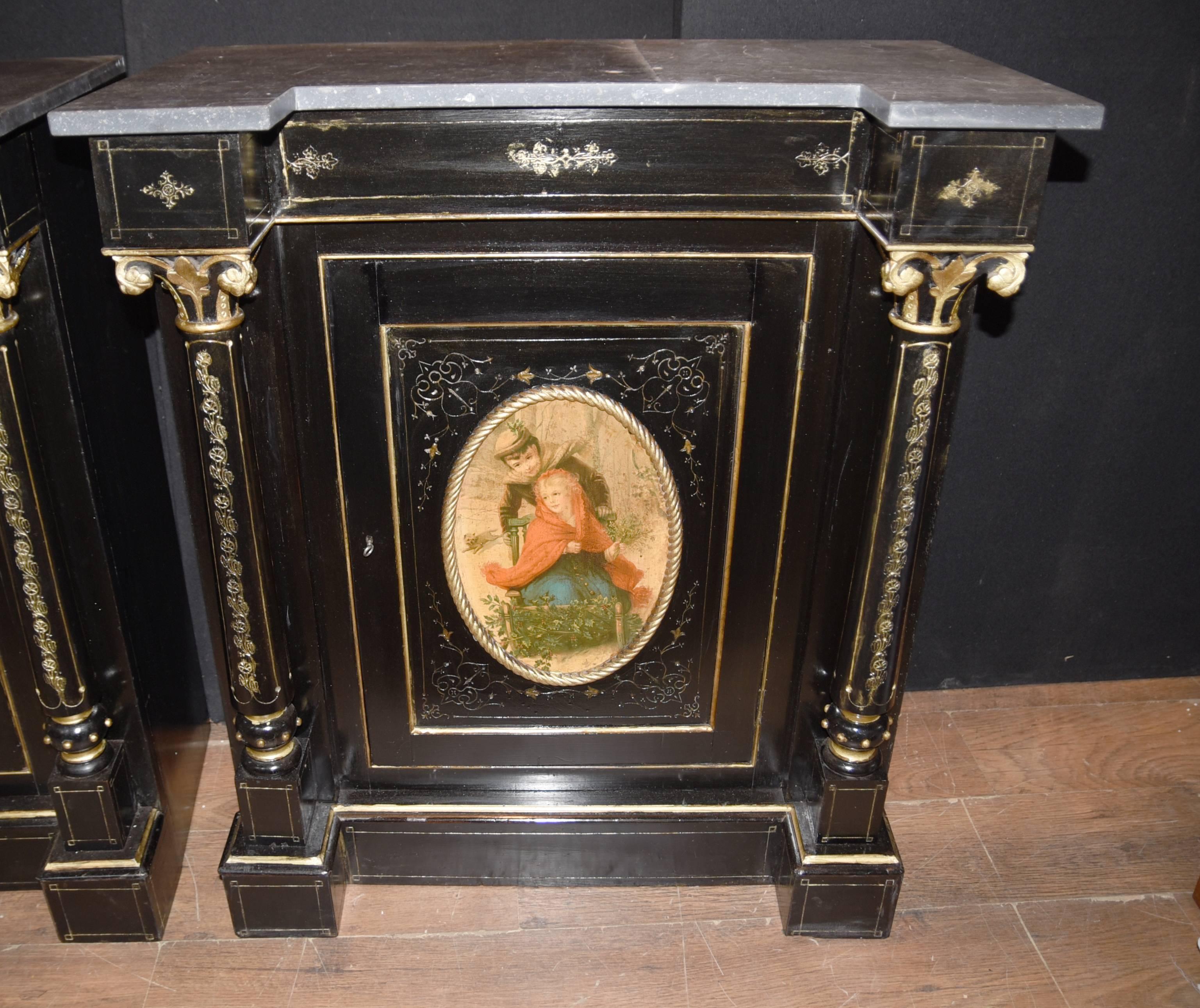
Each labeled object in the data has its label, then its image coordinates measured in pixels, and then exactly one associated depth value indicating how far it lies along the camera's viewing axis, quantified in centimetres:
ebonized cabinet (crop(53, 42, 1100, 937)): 168
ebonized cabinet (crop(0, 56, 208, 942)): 187
